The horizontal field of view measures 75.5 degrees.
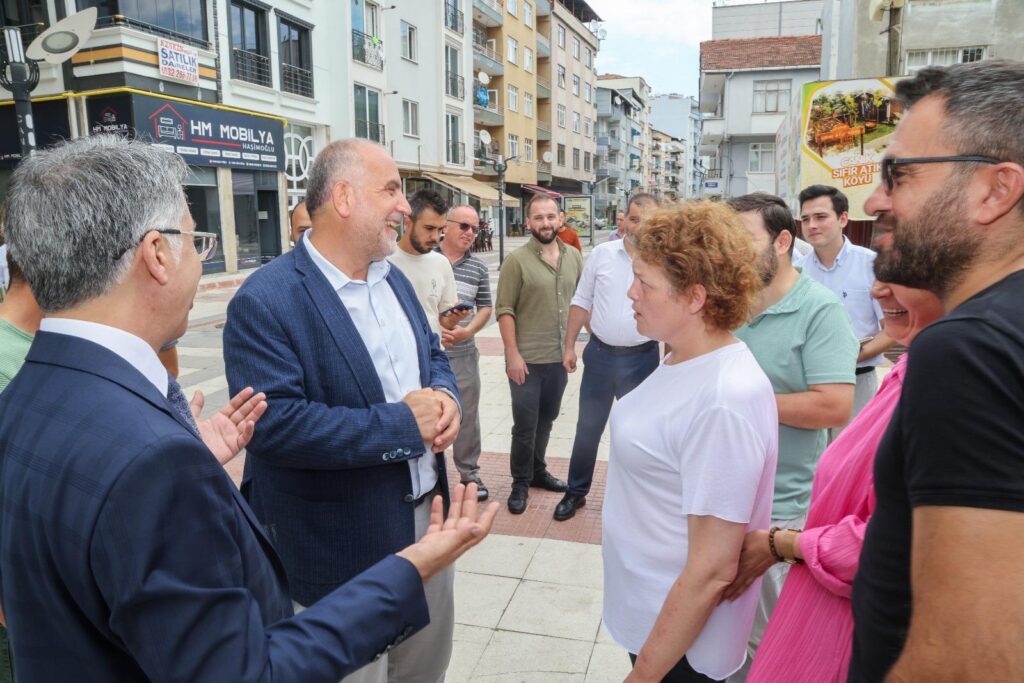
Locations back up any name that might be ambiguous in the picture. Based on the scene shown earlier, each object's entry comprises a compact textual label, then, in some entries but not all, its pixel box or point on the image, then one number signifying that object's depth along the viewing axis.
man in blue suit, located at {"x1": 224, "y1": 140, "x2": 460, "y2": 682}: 2.07
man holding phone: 4.50
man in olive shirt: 4.78
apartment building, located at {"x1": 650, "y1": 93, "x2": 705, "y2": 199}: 114.88
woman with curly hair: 1.58
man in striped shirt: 4.72
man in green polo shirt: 2.38
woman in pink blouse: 1.45
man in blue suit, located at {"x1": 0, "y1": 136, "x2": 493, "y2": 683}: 1.01
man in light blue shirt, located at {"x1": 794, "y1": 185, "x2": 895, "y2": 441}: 4.55
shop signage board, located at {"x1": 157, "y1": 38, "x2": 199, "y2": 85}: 16.94
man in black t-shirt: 0.89
